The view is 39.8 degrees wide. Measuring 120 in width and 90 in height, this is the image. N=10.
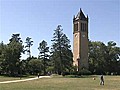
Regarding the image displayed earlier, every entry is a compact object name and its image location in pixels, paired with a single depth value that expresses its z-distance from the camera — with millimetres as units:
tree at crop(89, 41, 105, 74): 55602
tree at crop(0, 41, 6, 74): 42304
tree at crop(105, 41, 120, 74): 58178
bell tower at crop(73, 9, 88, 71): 53799
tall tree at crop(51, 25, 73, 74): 46253
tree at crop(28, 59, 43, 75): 53526
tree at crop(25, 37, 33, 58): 67484
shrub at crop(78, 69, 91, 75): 48834
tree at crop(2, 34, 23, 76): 42383
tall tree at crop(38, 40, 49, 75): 61306
